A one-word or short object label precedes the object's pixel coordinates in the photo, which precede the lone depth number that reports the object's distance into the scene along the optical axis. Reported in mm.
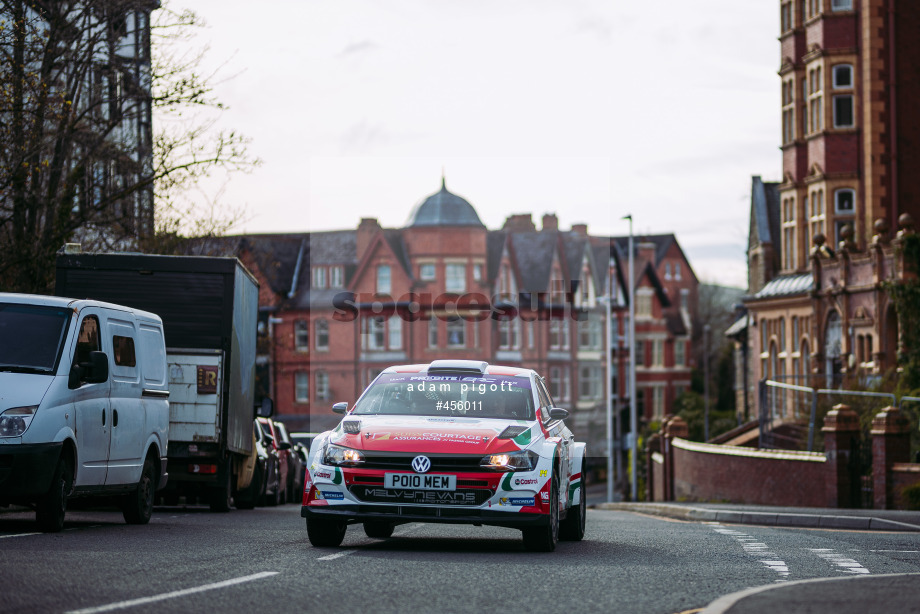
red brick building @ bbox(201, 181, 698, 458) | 85625
